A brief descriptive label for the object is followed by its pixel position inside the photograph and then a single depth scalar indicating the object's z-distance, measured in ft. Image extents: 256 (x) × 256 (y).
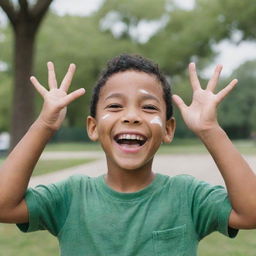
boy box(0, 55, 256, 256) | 6.17
